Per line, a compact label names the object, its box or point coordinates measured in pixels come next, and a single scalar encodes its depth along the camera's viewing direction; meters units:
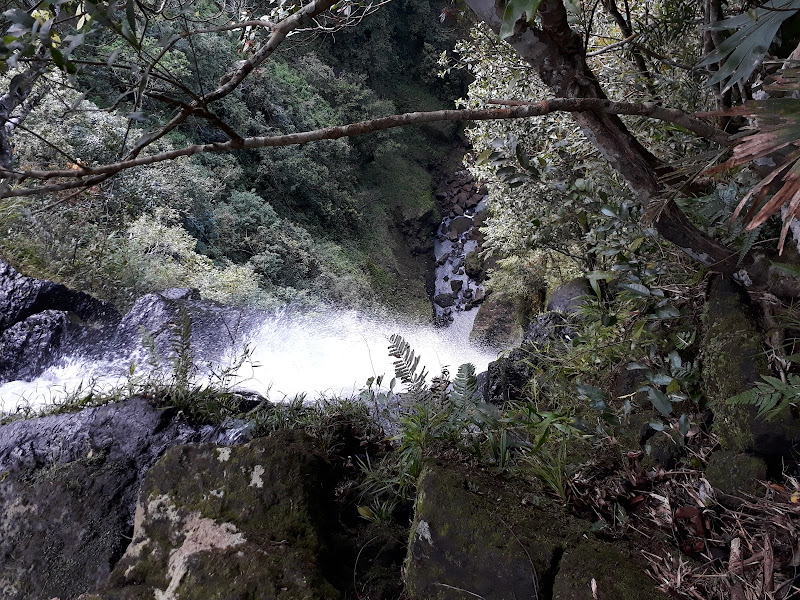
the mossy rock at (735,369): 1.77
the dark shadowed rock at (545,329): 4.71
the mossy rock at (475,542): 1.59
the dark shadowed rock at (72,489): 2.35
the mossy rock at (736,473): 1.72
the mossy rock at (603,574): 1.49
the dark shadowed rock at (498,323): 8.69
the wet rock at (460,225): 12.77
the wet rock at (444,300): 11.02
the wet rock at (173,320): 5.21
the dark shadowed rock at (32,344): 4.95
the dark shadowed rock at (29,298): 5.19
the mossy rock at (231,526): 1.82
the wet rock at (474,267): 11.02
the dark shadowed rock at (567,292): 6.10
